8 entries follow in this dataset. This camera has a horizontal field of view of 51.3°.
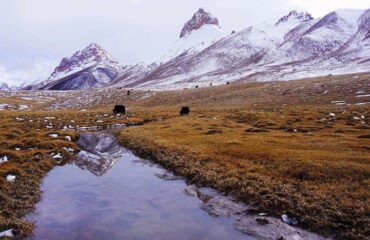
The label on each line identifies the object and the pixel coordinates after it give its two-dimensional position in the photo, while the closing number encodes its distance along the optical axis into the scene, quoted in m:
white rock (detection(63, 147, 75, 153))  40.17
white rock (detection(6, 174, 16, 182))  26.56
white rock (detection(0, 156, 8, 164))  32.21
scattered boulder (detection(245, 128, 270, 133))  49.47
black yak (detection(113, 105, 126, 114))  84.75
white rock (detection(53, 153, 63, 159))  36.63
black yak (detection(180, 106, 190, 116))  78.25
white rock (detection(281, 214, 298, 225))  19.92
